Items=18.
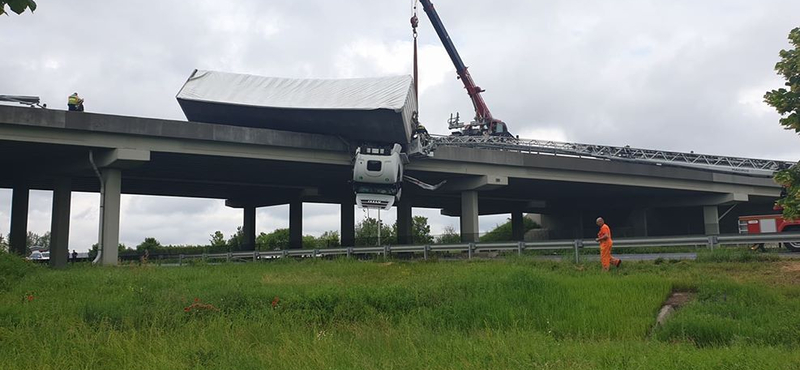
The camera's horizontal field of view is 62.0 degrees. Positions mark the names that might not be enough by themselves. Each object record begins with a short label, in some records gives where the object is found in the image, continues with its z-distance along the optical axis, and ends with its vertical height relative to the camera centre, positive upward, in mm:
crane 53906 +12962
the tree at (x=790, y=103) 10734 +2323
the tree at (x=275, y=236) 88688 +2937
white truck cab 34375 +4121
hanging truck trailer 32656 +7164
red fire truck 27891 +989
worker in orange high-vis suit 15594 +65
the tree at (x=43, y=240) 115919 +4053
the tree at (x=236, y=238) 69025 +2125
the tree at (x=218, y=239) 83000 +2505
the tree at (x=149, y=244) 66850 +1673
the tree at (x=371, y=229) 79875 +3298
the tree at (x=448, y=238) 42719 +1003
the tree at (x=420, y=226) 83438 +3575
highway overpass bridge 29812 +4874
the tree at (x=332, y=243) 51138 +1103
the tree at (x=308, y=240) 71675 +1943
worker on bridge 30000 +7105
